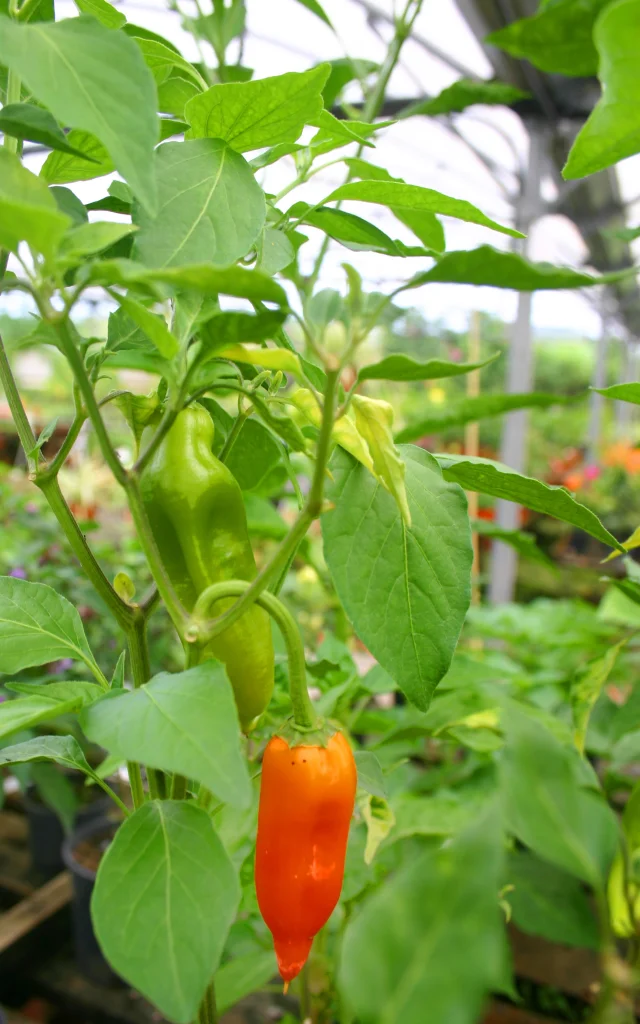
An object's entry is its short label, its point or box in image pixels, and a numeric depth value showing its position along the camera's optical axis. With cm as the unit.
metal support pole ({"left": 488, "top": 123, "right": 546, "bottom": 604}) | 232
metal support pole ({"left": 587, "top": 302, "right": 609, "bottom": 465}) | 520
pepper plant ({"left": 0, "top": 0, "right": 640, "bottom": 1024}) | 27
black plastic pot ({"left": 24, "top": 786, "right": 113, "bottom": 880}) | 115
